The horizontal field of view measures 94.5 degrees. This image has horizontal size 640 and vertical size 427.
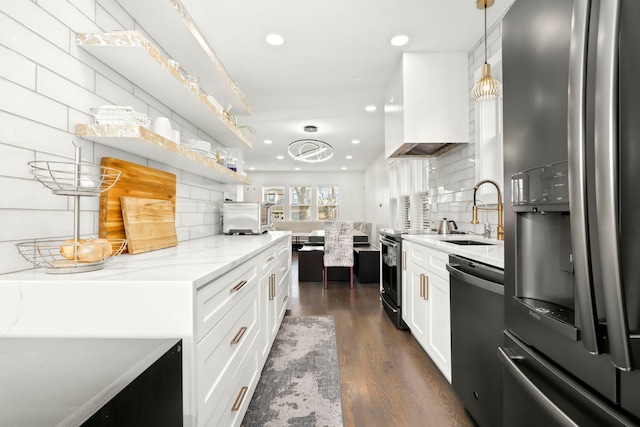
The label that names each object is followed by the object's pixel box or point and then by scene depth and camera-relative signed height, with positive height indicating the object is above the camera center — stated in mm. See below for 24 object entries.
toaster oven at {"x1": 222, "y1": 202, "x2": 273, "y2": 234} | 2838 +7
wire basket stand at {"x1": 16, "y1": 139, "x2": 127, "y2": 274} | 1002 -98
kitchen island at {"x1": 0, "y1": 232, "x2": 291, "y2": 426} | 869 -278
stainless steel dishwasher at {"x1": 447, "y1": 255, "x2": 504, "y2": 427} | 1281 -580
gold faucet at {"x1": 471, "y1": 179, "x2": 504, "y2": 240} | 2089 +16
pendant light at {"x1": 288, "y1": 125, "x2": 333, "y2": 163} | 5219 +1596
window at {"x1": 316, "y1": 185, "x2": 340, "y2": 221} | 10578 +624
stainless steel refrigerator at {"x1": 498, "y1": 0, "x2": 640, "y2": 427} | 529 +13
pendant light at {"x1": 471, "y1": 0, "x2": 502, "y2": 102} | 1901 +843
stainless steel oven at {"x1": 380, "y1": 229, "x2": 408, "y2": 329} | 2881 -594
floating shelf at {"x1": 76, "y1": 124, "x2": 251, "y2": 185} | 1296 +373
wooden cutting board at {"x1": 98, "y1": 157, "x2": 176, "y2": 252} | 1459 +165
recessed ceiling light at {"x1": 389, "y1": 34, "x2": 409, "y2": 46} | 2532 +1556
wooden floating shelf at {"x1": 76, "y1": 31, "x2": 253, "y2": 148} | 1308 +776
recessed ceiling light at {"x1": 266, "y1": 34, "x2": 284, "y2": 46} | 2531 +1560
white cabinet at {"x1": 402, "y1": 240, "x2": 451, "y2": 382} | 1877 -614
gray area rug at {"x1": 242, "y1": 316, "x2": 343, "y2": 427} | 1608 -1078
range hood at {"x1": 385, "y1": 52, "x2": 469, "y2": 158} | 2811 +1159
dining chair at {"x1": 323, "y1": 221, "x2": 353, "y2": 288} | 4699 -426
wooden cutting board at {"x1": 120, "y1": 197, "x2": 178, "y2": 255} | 1531 -27
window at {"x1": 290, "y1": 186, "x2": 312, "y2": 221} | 10625 +610
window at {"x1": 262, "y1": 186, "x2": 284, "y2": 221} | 10609 +810
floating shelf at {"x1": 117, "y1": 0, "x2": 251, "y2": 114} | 1608 +1132
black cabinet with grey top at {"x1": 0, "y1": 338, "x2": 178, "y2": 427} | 419 -282
